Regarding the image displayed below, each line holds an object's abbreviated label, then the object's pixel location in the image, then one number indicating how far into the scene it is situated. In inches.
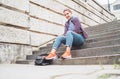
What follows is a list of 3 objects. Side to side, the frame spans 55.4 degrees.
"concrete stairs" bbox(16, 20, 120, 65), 77.0
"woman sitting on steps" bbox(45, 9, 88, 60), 95.6
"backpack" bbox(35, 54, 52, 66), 91.8
